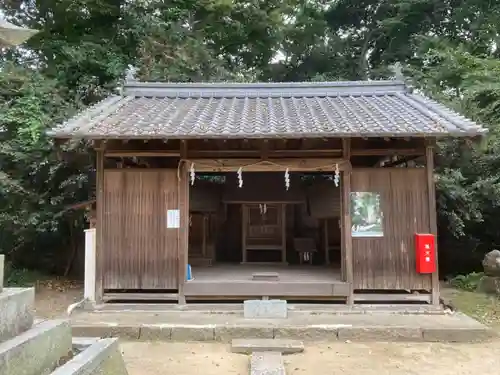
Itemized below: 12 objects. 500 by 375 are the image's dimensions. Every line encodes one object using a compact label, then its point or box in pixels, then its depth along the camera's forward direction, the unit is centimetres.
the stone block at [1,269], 346
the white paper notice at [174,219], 769
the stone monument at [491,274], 904
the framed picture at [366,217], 764
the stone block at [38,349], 319
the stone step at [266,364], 516
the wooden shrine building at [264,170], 733
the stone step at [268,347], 605
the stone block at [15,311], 338
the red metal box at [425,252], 735
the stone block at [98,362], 352
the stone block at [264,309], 714
